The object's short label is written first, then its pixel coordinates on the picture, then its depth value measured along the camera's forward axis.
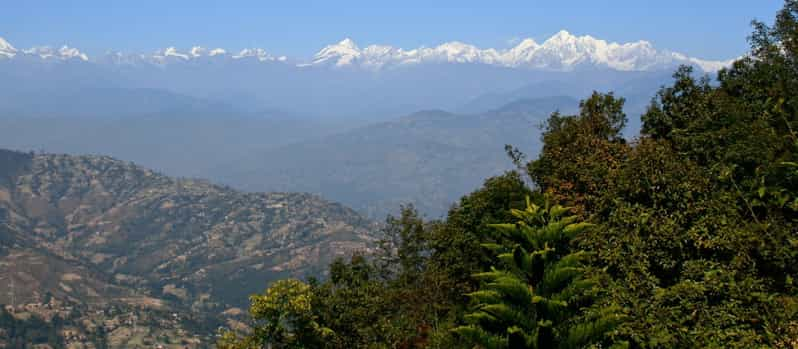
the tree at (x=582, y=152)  41.09
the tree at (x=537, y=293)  18.84
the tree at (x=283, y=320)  39.97
